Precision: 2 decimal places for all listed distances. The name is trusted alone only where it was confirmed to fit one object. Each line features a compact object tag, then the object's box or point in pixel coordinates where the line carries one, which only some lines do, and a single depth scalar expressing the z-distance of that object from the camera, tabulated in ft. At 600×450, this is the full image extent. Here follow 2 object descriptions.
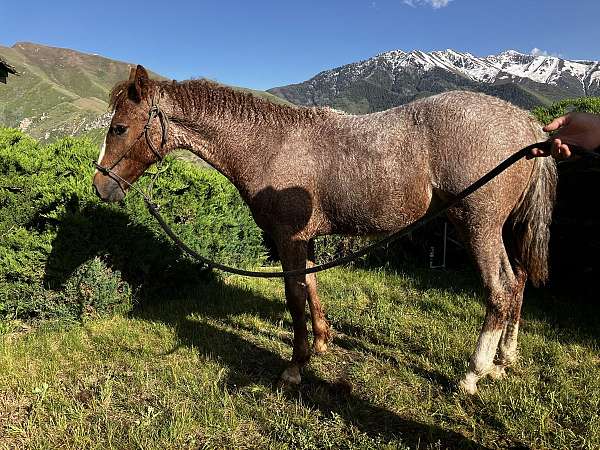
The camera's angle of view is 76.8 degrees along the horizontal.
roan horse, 10.21
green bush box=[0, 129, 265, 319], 15.05
